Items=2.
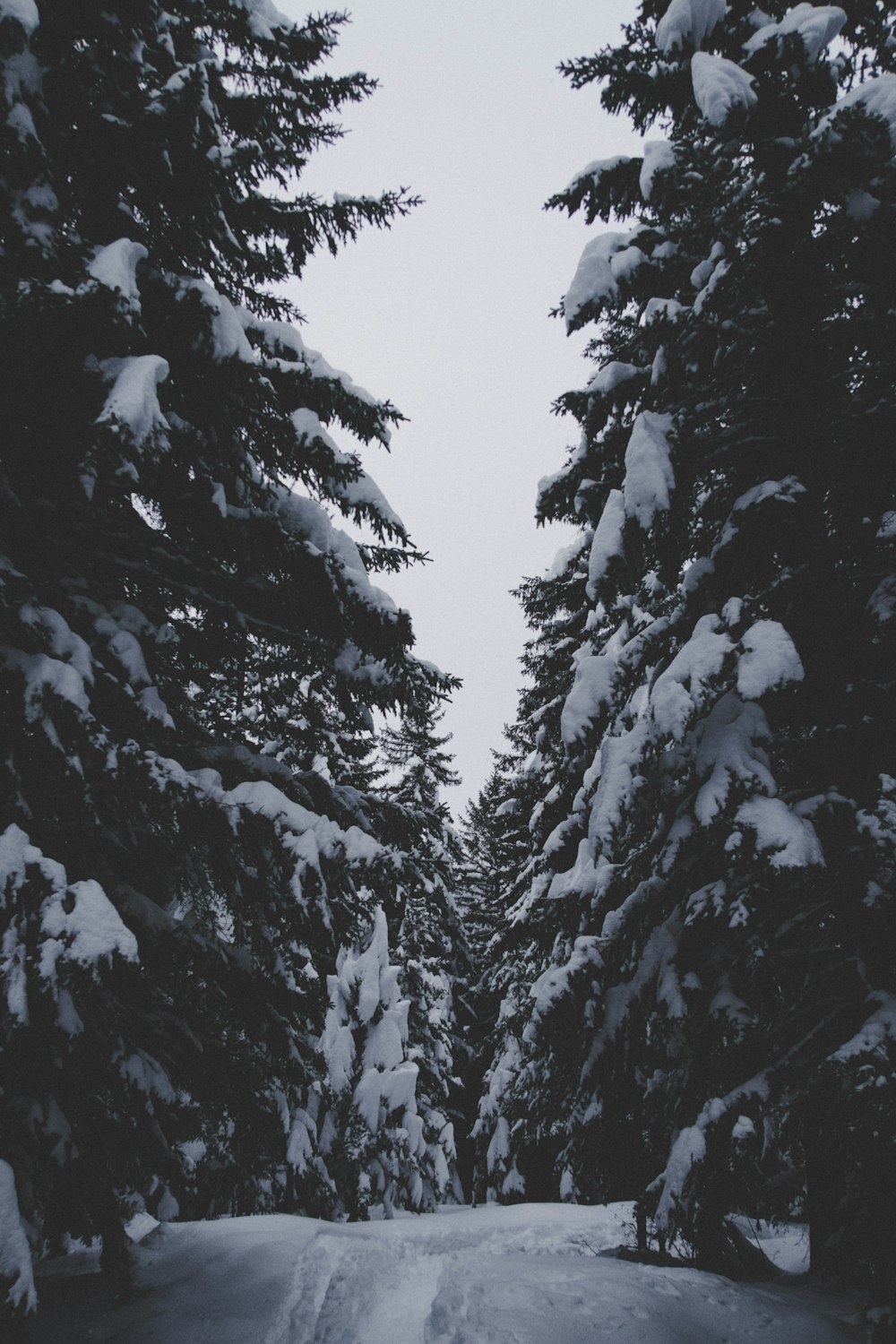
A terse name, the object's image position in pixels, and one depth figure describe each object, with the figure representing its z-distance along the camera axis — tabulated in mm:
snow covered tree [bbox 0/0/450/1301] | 3451
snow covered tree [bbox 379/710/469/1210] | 15703
